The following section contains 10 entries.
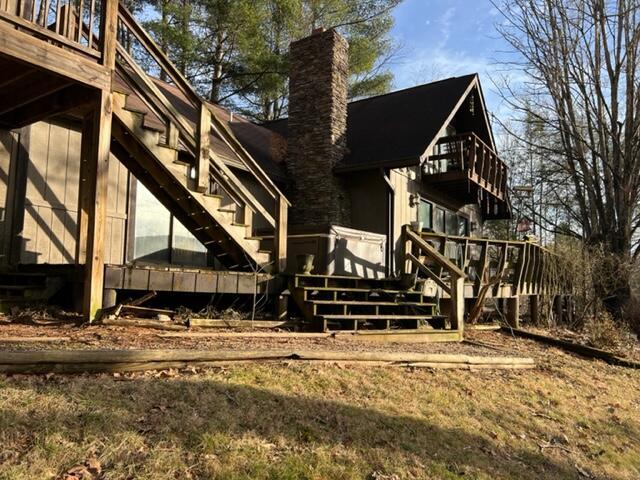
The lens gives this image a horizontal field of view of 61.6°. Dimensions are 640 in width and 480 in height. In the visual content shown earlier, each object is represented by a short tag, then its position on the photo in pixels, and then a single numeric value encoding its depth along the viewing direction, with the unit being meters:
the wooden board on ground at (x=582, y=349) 9.32
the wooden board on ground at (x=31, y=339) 4.69
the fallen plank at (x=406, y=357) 5.48
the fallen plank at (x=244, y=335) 5.87
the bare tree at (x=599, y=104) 16.05
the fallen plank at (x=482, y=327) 10.57
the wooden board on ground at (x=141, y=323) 5.98
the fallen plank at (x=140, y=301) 6.66
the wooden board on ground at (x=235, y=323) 6.59
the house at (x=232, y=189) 6.33
